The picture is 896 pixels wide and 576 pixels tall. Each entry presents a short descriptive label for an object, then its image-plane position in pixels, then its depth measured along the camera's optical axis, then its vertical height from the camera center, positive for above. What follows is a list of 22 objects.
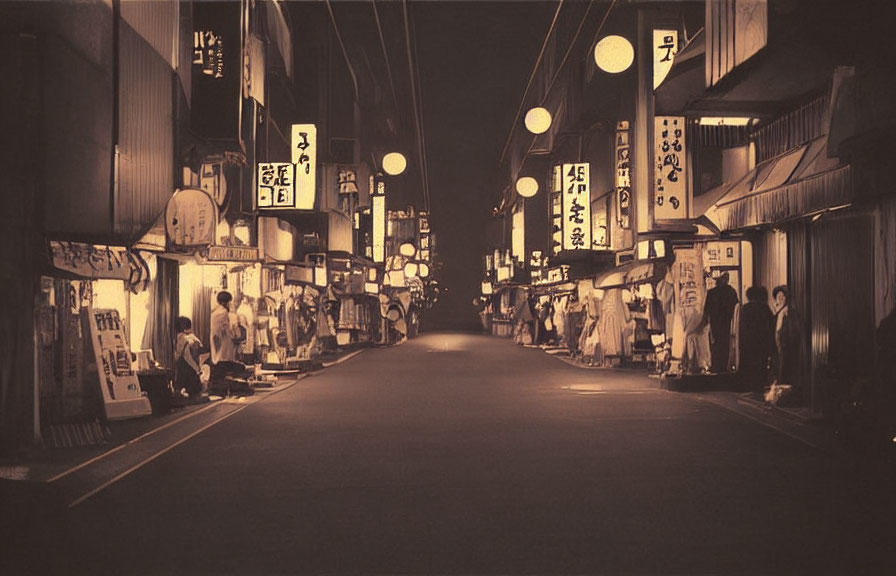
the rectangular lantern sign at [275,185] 31.30 +3.77
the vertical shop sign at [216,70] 22.39 +5.66
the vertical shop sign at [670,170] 23.14 +3.18
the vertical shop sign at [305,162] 31.67 +4.96
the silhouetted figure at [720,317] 22.39 -0.59
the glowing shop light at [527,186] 48.84 +5.81
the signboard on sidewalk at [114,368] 16.09 -1.34
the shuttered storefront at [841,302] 14.82 -0.16
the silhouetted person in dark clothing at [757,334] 20.62 -0.94
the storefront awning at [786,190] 13.91 +1.75
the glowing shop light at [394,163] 43.47 +6.31
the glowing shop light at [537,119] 35.38 +6.82
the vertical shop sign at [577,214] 37.56 +3.31
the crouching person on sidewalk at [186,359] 20.02 -1.44
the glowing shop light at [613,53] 26.30 +6.99
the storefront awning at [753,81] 15.09 +3.98
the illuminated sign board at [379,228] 57.16 +4.20
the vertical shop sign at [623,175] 34.00 +4.49
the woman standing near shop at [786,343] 18.50 -1.02
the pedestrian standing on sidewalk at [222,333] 24.00 -1.04
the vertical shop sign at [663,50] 27.69 +7.50
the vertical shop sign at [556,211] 39.97 +4.16
